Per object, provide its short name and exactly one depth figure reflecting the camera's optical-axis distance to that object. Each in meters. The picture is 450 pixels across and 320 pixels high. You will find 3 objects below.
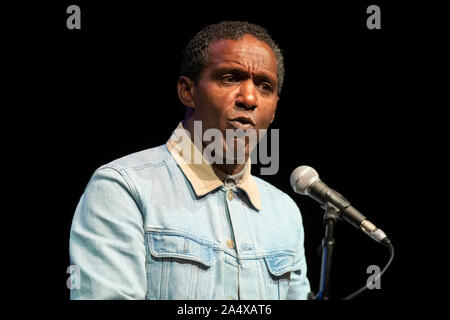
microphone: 3.61
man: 3.70
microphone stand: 3.56
